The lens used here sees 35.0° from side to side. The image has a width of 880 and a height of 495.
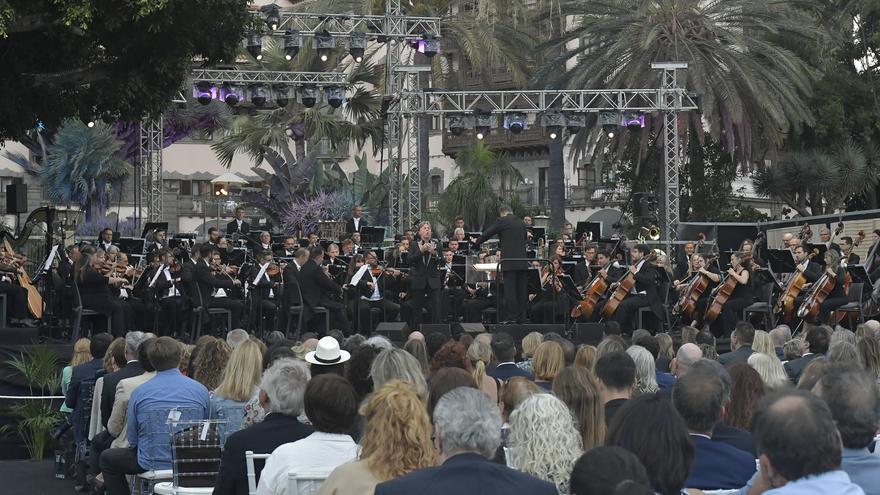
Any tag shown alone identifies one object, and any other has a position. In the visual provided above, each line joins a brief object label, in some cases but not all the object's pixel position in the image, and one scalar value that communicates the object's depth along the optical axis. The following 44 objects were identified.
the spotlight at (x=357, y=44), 29.25
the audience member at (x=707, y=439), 6.03
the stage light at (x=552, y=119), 29.50
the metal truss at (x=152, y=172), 27.95
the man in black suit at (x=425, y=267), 21.62
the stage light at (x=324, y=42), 28.58
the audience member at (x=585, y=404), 7.27
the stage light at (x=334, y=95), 29.98
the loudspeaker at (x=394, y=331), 18.27
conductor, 20.81
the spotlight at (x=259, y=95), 28.77
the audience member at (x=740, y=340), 11.97
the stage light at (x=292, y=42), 28.31
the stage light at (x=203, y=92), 28.19
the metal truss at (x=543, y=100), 28.97
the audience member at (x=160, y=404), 8.95
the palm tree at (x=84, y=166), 50.78
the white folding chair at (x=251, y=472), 6.80
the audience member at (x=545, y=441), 6.00
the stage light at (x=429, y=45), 29.50
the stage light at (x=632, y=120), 29.82
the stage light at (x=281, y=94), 29.23
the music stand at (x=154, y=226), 23.30
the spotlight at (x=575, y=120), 29.61
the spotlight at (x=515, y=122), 29.31
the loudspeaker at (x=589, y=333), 19.27
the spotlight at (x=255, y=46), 27.31
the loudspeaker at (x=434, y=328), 19.38
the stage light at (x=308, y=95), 29.50
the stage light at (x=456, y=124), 29.34
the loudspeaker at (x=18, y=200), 24.23
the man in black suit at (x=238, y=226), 26.27
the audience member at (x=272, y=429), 7.06
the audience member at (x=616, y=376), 7.62
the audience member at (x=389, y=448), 5.50
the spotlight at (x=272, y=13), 27.68
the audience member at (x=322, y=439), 6.33
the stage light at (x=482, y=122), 29.38
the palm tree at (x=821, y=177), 41.00
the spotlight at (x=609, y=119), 29.77
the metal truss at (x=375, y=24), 29.05
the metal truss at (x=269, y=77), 28.58
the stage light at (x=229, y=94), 28.48
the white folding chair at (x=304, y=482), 6.27
